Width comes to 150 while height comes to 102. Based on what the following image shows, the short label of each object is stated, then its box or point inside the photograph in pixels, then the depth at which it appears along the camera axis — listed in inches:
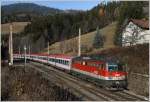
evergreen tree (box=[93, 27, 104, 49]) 3787.4
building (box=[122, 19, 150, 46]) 2672.2
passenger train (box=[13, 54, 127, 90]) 1278.3
